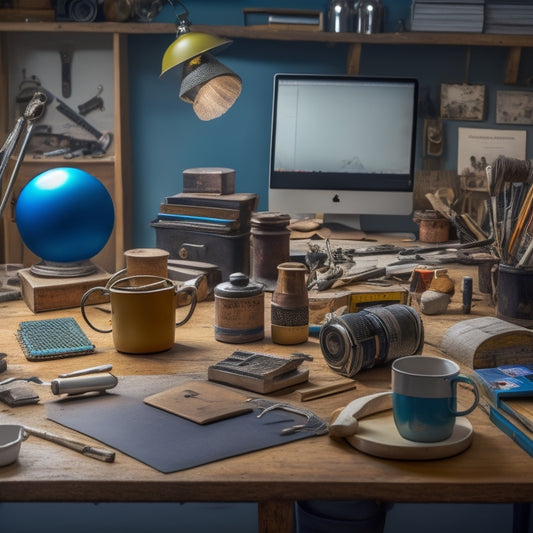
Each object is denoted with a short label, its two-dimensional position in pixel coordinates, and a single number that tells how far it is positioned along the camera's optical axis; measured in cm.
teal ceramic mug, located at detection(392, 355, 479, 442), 105
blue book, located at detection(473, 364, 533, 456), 110
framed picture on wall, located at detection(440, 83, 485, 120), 346
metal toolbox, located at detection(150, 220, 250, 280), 206
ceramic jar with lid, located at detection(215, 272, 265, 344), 152
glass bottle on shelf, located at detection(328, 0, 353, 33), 328
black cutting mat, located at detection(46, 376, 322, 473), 104
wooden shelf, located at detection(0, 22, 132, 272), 338
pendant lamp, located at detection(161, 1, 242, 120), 215
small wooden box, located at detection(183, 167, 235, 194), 230
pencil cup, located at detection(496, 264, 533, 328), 161
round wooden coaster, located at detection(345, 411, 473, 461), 104
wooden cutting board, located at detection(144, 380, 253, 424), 116
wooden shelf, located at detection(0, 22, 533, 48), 322
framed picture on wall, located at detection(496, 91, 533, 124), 347
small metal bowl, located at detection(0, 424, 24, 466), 100
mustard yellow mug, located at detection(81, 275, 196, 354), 145
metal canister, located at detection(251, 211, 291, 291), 187
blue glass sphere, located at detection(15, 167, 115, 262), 183
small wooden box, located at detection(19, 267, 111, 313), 181
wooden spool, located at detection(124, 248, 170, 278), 179
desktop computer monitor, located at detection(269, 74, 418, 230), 309
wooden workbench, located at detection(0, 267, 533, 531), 97
